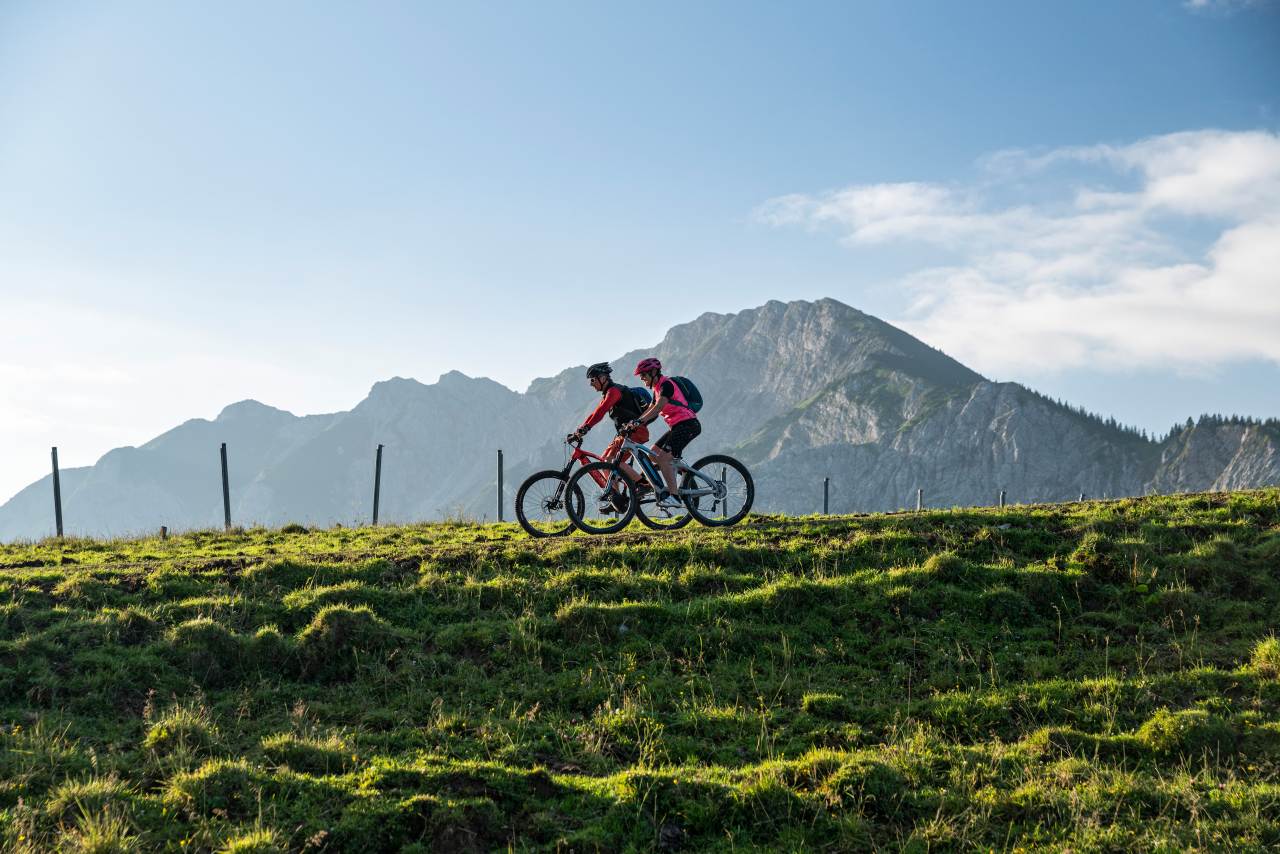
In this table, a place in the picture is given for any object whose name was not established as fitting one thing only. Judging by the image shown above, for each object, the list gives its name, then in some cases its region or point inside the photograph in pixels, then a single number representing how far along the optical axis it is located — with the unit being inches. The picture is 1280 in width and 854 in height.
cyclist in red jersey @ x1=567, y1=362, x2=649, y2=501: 581.9
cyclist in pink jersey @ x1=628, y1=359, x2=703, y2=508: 577.3
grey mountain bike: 596.7
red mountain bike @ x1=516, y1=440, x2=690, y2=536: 599.5
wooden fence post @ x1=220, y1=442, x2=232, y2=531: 842.0
